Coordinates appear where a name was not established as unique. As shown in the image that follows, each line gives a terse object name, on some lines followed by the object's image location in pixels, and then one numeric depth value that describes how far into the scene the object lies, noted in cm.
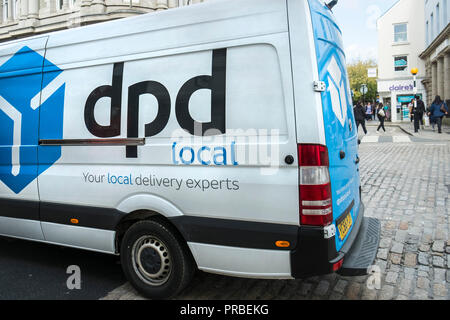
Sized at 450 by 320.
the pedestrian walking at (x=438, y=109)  2062
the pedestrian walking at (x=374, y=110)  4831
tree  6781
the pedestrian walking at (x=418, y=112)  2205
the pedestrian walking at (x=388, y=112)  4380
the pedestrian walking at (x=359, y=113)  2046
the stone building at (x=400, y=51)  4103
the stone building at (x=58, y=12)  2378
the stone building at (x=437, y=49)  2827
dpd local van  298
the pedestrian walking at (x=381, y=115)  2420
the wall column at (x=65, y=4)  2616
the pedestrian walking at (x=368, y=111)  3681
